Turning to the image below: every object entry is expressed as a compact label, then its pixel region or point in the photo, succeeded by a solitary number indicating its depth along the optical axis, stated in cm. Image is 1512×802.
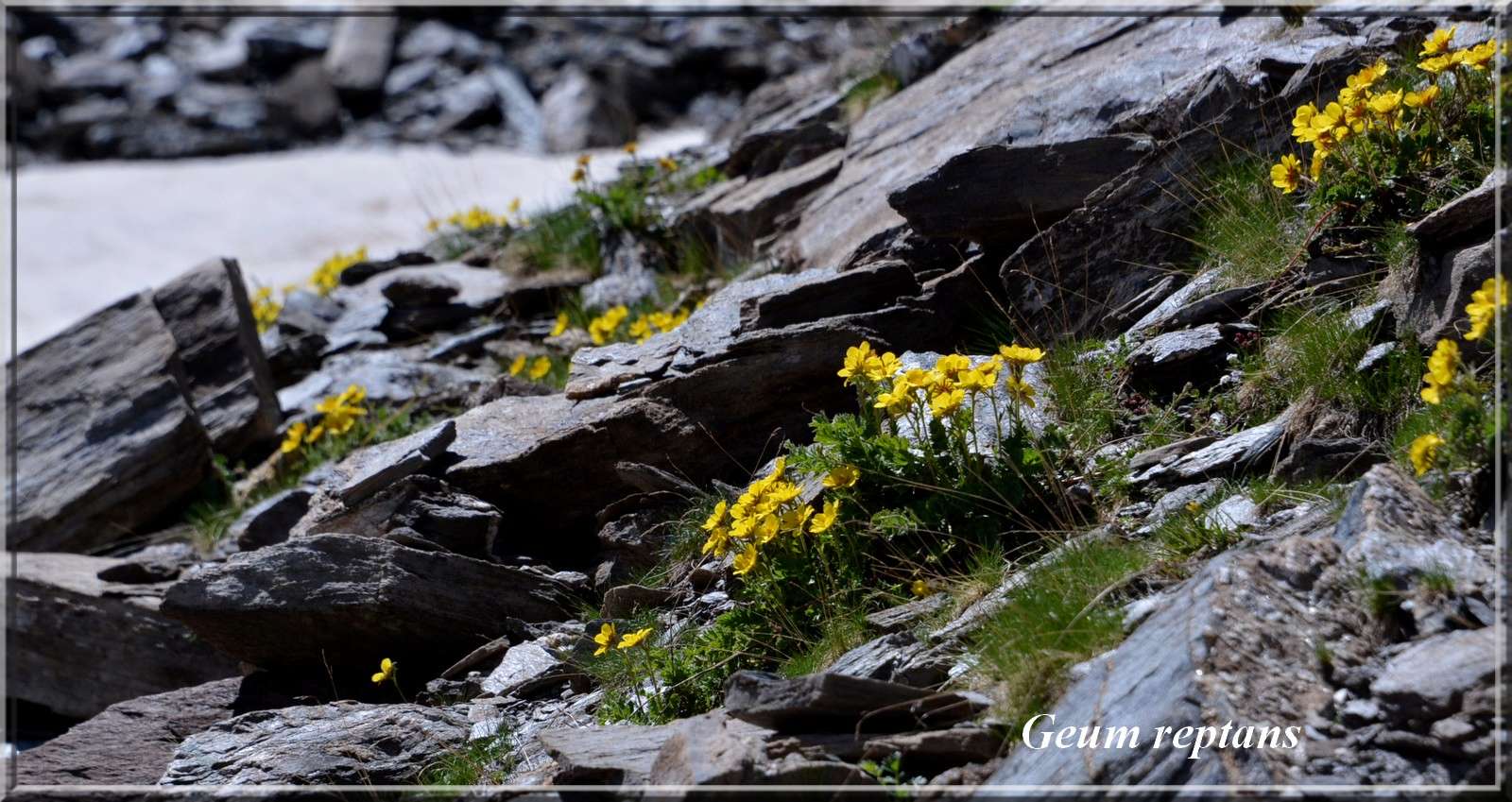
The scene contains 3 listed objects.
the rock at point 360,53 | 5028
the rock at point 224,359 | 1708
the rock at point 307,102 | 4881
